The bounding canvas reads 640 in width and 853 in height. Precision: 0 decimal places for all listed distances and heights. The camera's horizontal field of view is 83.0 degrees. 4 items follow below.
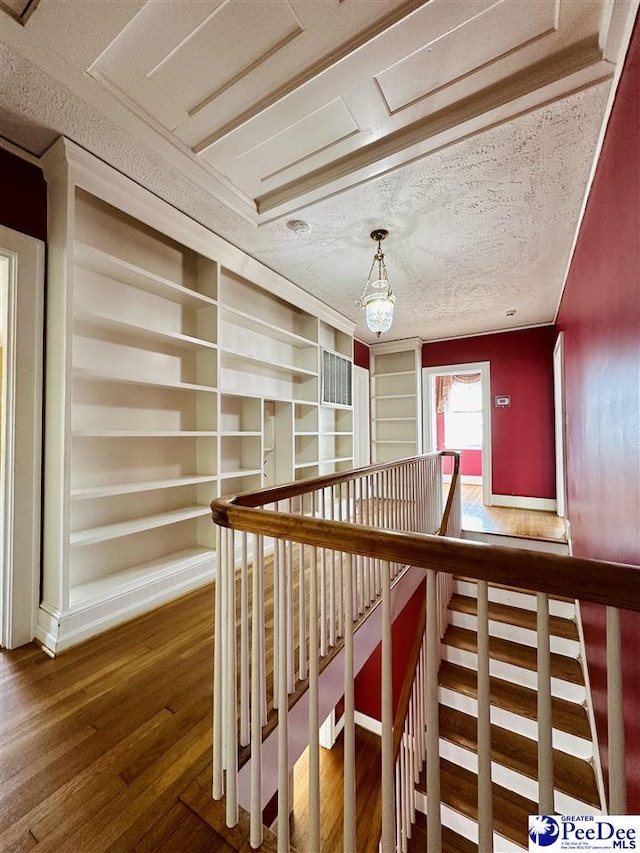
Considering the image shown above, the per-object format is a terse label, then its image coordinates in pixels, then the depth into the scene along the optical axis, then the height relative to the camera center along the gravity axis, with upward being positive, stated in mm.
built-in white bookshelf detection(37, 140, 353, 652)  2023 +296
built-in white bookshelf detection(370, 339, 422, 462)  6113 +589
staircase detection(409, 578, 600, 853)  2178 -2063
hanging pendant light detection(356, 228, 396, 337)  2744 +955
